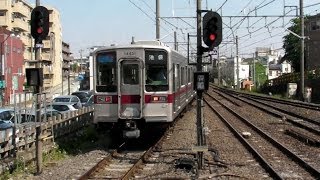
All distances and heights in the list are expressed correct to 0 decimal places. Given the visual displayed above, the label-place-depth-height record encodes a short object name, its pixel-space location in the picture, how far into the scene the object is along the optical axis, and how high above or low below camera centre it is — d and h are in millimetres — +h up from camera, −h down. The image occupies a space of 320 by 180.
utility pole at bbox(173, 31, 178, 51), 49875 +3369
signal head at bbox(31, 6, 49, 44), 11609 +1175
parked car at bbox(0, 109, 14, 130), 19750 -1617
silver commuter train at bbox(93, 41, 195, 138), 15062 -283
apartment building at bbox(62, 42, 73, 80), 142475 +6582
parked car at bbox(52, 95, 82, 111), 31447 -1394
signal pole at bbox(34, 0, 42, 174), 11695 -1185
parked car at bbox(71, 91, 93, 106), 38194 -1414
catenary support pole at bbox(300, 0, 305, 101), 40794 +968
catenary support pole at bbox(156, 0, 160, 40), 30442 +3358
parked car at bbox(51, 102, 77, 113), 27112 -1547
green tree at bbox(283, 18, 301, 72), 84250 +4748
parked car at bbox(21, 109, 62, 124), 16517 -1255
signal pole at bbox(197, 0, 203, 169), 11758 -520
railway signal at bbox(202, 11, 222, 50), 11484 +1017
